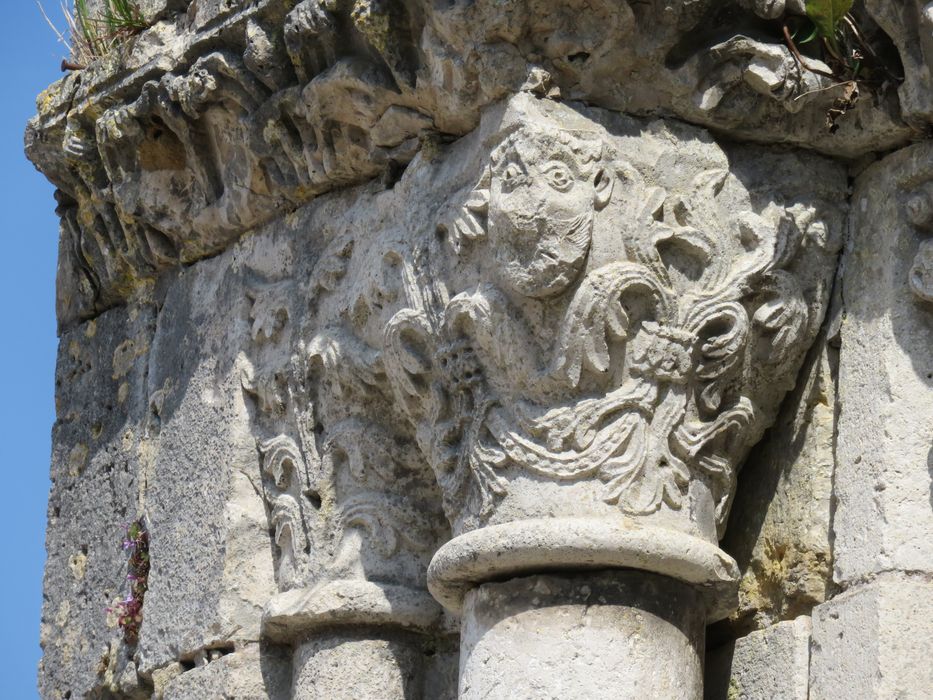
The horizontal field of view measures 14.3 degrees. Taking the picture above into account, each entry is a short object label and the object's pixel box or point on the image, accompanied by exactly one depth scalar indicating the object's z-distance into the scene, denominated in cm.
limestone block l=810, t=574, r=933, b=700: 685
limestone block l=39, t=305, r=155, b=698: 977
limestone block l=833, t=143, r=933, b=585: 709
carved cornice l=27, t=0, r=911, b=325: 744
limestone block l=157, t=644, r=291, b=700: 848
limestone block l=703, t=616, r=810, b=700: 729
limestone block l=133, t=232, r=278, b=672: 868
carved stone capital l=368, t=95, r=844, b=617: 716
